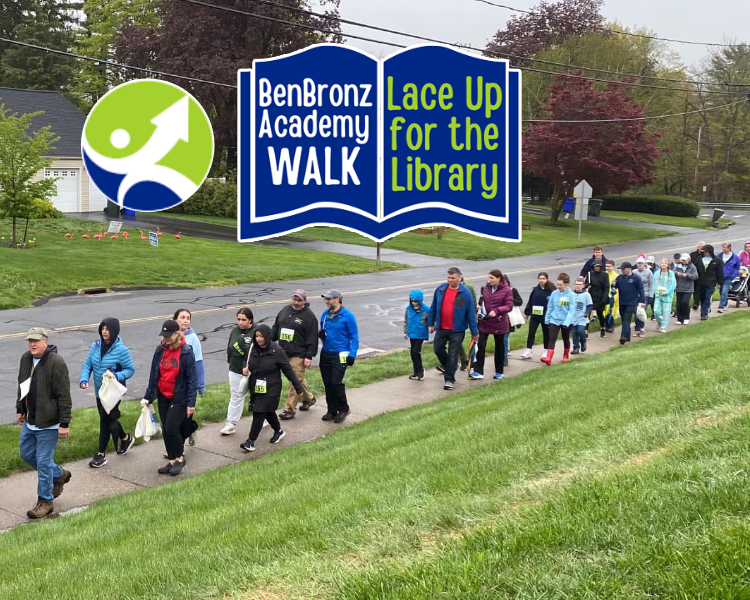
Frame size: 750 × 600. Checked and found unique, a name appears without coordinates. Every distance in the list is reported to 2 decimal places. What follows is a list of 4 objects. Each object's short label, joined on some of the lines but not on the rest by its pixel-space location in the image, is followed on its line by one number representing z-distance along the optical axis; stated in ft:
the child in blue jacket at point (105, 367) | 29.99
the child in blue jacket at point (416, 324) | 41.91
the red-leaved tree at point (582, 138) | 120.98
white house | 135.33
